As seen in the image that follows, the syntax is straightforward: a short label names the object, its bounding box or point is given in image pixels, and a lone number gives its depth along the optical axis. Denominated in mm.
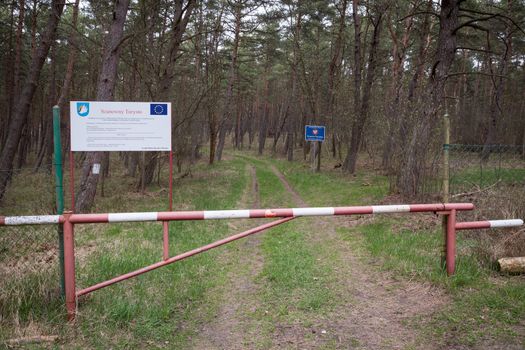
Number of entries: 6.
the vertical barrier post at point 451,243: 4738
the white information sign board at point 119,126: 5125
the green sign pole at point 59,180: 3855
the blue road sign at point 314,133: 19328
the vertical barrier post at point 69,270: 3705
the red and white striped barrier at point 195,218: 3680
